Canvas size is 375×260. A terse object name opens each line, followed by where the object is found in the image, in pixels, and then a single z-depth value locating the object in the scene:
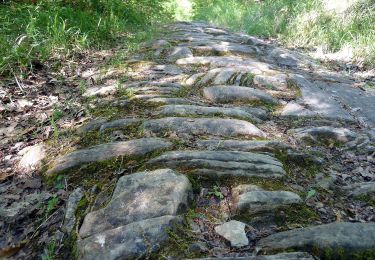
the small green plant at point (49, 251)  1.27
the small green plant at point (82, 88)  2.78
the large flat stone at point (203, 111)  2.27
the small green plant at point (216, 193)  1.53
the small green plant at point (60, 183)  1.65
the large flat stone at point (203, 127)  2.04
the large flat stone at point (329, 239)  1.21
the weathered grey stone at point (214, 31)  5.69
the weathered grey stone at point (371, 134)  2.26
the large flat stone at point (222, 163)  1.63
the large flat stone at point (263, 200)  1.44
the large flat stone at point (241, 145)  1.86
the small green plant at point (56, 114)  2.40
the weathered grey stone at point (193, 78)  2.99
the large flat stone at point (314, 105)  2.53
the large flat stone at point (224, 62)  3.52
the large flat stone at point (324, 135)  2.17
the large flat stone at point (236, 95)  2.65
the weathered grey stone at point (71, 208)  1.41
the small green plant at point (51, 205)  1.52
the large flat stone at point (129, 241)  1.20
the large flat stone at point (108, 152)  1.77
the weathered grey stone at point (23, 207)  1.53
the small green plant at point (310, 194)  1.57
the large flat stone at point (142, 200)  1.34
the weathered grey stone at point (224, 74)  2.99
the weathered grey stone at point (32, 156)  1.87
